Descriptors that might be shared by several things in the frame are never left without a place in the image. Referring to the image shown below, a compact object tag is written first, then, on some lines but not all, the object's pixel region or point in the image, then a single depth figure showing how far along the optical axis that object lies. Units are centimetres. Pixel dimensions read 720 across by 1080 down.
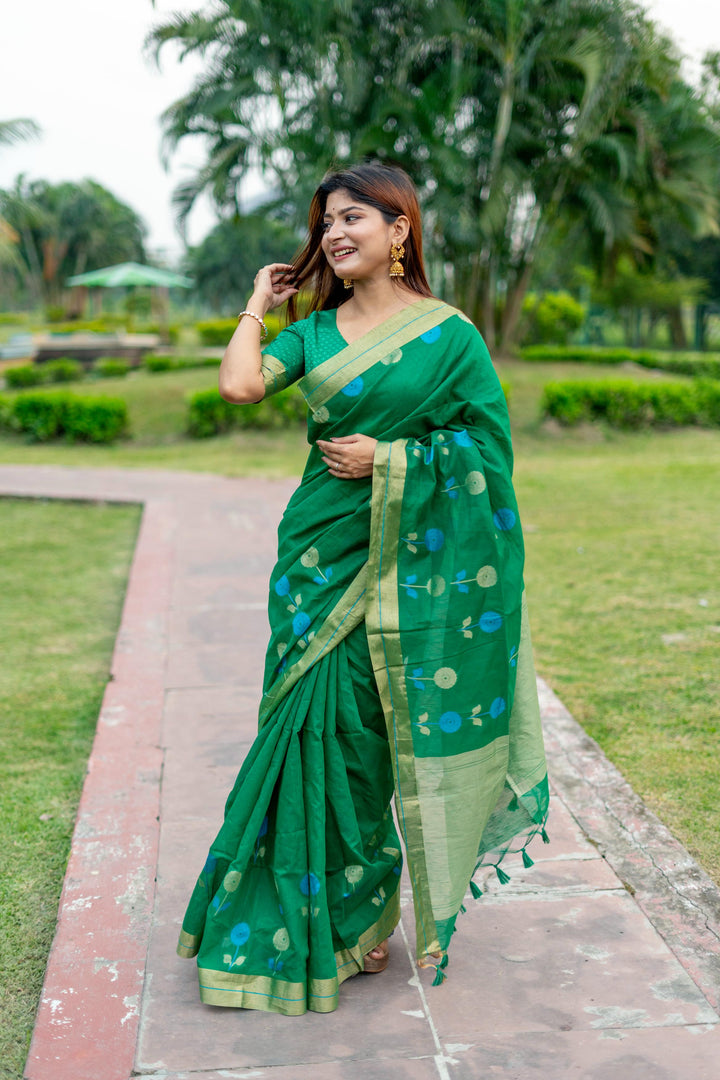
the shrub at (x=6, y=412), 1303
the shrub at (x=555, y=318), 2261
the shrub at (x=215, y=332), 2528
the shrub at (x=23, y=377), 1869
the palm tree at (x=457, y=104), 1223
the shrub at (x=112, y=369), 2011
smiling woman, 206
